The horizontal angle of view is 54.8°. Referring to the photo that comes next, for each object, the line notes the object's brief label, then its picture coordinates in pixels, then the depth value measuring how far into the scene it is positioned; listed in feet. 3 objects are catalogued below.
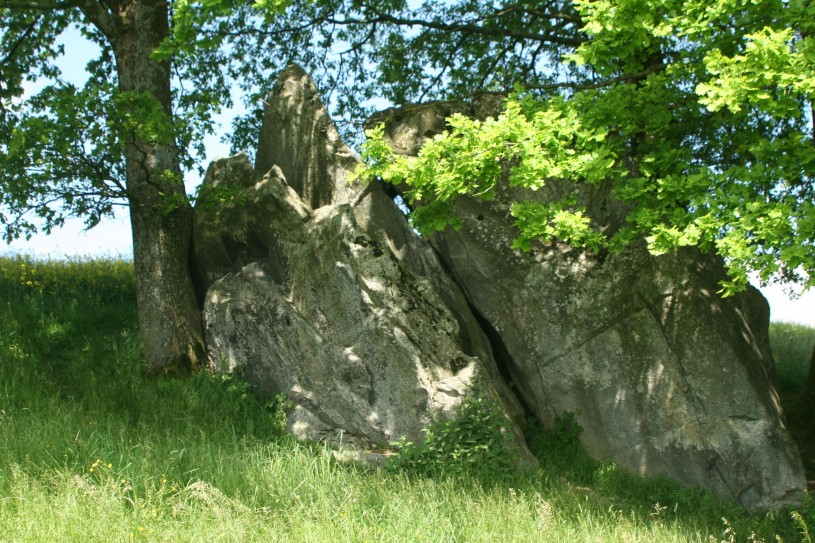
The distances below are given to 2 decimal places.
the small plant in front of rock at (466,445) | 32.19
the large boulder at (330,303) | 35.50
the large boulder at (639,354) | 36.52
